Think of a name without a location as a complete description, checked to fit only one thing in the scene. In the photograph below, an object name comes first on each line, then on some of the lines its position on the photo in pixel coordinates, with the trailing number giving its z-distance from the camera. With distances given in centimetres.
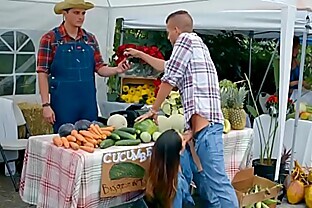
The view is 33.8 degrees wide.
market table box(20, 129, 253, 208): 309
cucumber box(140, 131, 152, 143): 349
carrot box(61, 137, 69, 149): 322
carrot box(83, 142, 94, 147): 322
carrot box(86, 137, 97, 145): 326
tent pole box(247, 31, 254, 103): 771
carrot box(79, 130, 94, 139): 331
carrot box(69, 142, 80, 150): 319
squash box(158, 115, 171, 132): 361
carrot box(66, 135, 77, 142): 326
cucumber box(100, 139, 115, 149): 328
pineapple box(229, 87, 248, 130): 419
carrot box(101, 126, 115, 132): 347
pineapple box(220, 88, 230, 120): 429
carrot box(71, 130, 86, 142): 325
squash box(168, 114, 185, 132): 369
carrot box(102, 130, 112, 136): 341
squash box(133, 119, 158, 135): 353
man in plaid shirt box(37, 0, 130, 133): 408
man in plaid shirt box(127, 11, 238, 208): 339
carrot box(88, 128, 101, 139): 332
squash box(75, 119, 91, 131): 348
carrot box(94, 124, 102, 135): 341
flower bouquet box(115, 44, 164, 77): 555
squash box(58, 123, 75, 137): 340
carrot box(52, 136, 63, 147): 326
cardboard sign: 321
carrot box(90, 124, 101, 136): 338
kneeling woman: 314
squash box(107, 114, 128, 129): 361
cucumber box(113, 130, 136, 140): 341
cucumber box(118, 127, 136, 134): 347
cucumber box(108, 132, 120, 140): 338
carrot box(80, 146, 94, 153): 315
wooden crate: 607
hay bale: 619
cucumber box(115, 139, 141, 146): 335
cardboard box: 401
